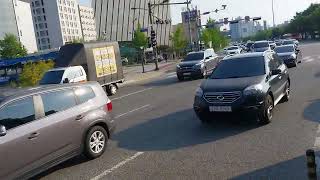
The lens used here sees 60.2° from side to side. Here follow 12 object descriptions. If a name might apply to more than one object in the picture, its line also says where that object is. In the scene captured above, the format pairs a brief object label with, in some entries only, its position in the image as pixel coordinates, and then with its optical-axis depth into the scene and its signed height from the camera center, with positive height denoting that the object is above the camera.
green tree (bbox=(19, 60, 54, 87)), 17.21 -0.59
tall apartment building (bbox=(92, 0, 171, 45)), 81.06 +11.60
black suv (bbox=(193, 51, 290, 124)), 6.17 -0.96
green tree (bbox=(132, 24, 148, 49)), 45.58 +2.55
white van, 12.50 -0.64
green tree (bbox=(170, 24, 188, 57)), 46.40 +1.85
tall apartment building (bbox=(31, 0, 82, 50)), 94.05 +13.48
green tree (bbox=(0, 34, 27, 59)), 56.30 +3.46
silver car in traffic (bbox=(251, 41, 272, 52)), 24.21 -0.12
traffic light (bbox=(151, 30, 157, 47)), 24.76 +1.35
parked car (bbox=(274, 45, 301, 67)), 16.92 -0.86
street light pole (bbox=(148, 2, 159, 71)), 24.30 +2.70
